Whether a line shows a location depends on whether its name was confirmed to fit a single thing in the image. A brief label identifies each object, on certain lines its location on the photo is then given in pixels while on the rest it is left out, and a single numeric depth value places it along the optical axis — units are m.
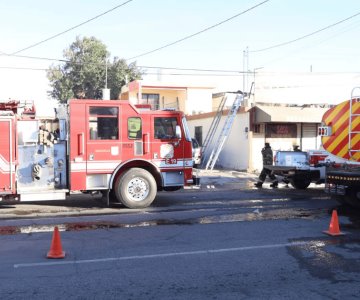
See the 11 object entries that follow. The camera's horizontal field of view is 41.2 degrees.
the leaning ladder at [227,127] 23.03
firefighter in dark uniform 16.94
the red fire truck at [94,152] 10.92
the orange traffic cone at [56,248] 6.76
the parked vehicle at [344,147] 10.88
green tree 45.72
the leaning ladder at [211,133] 24.91
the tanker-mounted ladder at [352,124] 10.99
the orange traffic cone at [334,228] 8.45
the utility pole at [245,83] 34.44
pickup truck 15.20
